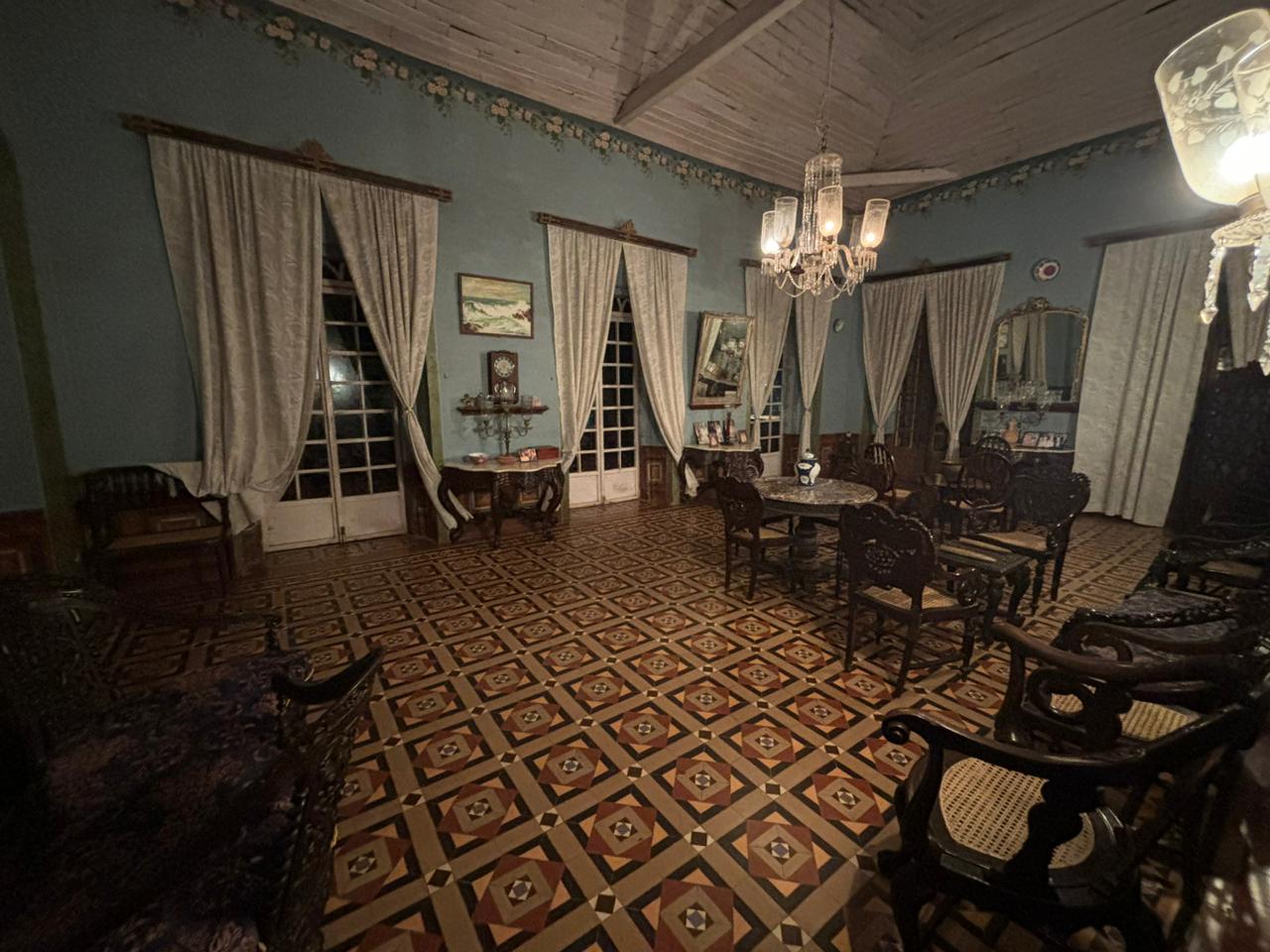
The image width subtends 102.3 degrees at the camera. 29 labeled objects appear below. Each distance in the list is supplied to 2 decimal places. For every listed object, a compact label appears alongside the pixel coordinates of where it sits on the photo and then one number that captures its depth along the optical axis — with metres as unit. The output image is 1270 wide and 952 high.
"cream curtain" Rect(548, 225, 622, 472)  5.28
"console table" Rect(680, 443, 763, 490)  6.29
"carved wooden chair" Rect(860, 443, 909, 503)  4.43
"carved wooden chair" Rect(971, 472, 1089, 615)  3.30
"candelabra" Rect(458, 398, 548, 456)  4.97
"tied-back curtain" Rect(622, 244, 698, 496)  5.84
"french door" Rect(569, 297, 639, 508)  6.22
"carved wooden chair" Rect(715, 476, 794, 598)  3.43
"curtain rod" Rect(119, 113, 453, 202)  3.47
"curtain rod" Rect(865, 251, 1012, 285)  6.42
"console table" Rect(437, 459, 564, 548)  4.61
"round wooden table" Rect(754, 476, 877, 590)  3.45
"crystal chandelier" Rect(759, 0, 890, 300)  3.35
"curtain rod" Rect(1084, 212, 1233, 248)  4.87
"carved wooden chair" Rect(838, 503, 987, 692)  2.40
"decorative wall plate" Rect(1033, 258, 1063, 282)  6.00
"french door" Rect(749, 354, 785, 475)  7.70
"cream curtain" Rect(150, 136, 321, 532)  3.67
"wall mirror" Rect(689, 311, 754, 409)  6.50
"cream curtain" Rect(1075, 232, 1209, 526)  5.12
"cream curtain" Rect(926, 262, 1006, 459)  6.58
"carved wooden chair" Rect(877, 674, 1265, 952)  0.98
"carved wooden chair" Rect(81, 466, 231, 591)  3.42
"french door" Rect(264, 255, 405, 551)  4.55
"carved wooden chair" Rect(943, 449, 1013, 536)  4.18
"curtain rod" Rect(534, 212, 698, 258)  5.10
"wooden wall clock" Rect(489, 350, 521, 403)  5.02
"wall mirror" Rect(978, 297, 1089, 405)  5.98
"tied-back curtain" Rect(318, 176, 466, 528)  4.19
